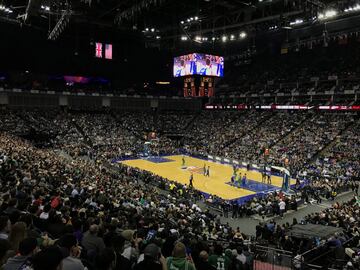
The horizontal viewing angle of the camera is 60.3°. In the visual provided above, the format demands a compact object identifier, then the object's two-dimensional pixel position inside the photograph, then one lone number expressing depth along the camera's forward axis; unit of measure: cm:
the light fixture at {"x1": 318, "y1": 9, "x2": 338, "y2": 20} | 2686
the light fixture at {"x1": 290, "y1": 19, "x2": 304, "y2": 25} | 3300
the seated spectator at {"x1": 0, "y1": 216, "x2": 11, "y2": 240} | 533
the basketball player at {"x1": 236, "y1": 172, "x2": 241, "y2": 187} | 2879
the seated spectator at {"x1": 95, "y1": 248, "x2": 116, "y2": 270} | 397
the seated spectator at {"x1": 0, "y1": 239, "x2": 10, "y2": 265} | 380
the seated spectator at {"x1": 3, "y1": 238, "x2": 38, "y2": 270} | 363
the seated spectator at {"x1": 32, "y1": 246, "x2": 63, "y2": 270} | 325
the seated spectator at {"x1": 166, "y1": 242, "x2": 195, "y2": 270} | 450
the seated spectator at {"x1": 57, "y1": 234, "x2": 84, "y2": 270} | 406
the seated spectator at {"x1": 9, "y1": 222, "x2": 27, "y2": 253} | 470
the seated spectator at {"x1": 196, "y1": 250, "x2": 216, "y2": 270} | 521
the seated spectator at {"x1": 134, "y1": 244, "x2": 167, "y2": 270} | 363
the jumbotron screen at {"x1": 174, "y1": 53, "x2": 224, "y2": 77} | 4050
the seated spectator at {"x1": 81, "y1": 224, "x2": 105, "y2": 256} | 568
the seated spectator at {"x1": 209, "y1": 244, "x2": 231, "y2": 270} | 646
